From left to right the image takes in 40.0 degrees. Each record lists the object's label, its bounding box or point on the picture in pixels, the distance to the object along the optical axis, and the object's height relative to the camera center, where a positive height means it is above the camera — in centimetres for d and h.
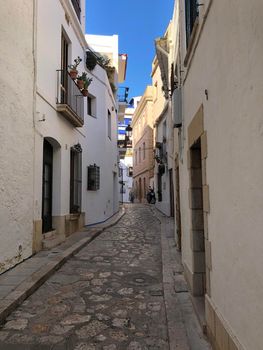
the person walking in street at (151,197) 2650 +6
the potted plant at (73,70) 1075 +382
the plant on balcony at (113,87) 1903 +600
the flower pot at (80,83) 1138 +362
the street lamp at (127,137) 2608 +453
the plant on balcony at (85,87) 1149 +354
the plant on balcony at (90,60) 1368 +527
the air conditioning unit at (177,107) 642 +162
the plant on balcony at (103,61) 1538 +627
